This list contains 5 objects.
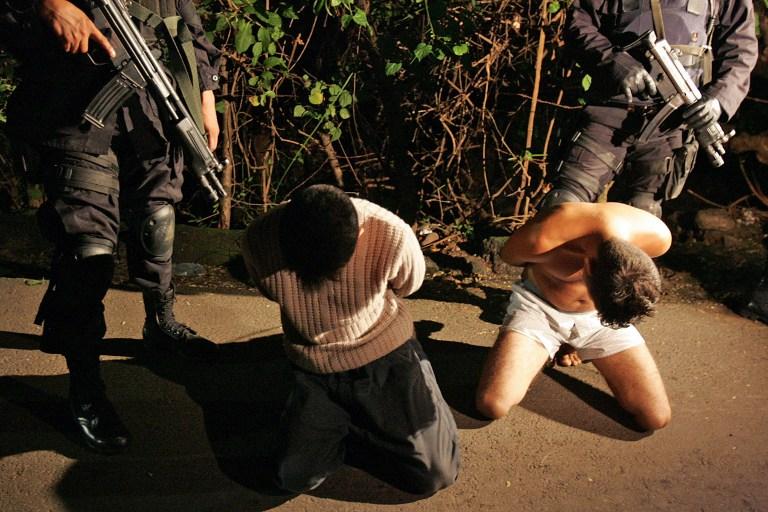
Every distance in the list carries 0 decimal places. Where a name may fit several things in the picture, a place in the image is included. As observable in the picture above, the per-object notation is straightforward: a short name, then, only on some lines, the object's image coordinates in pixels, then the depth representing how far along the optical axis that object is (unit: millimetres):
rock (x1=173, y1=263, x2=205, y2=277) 4172
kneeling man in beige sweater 2264
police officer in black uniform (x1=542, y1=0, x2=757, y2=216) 3107
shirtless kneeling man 2654
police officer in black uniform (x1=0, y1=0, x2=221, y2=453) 2451
